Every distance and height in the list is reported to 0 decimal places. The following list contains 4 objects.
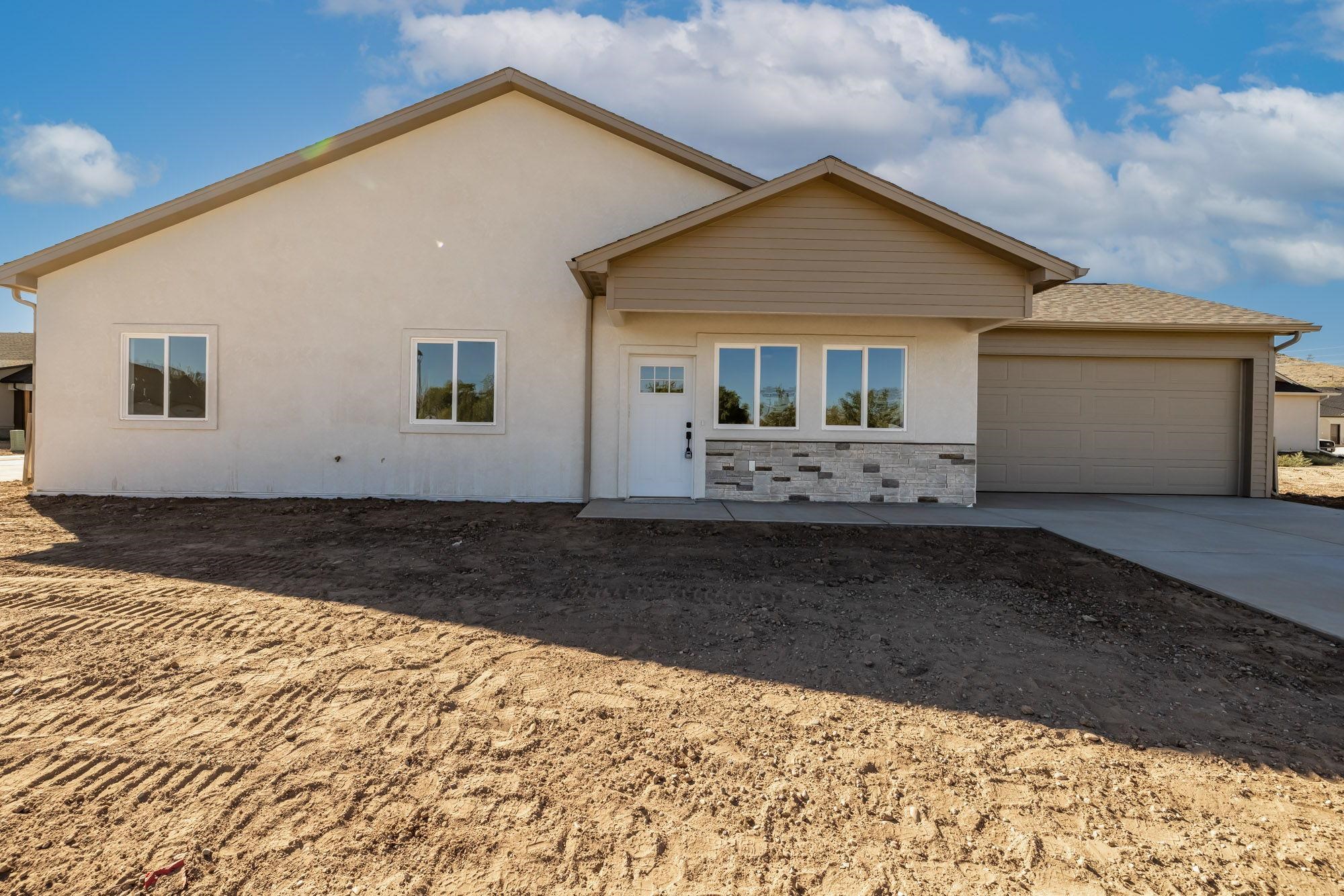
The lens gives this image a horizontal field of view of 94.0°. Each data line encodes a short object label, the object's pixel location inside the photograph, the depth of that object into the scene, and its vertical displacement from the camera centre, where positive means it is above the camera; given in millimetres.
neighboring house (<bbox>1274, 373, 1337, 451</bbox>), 29375 +1444
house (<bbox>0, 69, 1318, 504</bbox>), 10141 +1345
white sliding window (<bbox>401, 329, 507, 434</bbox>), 10180 +904
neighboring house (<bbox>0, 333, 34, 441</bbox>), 25641 +1999
